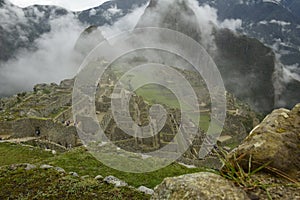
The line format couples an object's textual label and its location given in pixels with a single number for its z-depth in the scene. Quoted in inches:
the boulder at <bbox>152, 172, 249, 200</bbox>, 197.2
